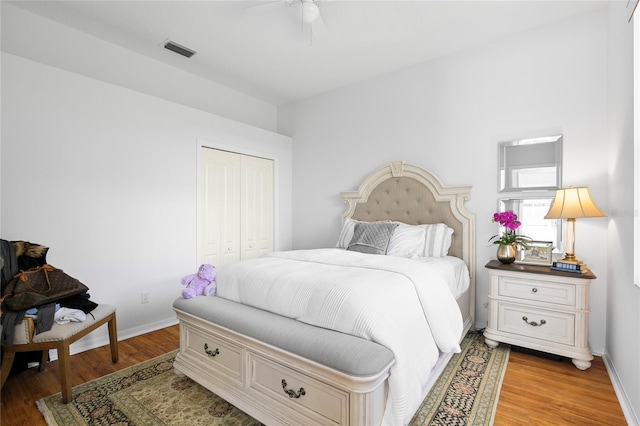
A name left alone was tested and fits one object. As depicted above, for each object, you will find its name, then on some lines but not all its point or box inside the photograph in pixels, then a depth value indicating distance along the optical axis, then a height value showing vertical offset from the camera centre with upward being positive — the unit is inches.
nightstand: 86.6 -29.1
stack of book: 88.7 -16.0
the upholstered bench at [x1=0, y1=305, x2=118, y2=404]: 71.7 -31.4
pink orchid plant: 102.6 -5.2
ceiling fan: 86.5 +58.1
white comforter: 57.2 -19.7
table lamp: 87.9 +1.1
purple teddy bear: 85.5 -20.3
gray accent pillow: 115.3 -10.1
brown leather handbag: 73.7 -19.7
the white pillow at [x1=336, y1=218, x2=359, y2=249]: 132.6 -10.1
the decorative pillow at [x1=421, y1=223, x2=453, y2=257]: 115.2 -10.8
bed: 53.8 -24.8
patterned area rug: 66.7 -45.0
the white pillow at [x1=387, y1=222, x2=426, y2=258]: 113.4 -11.3
